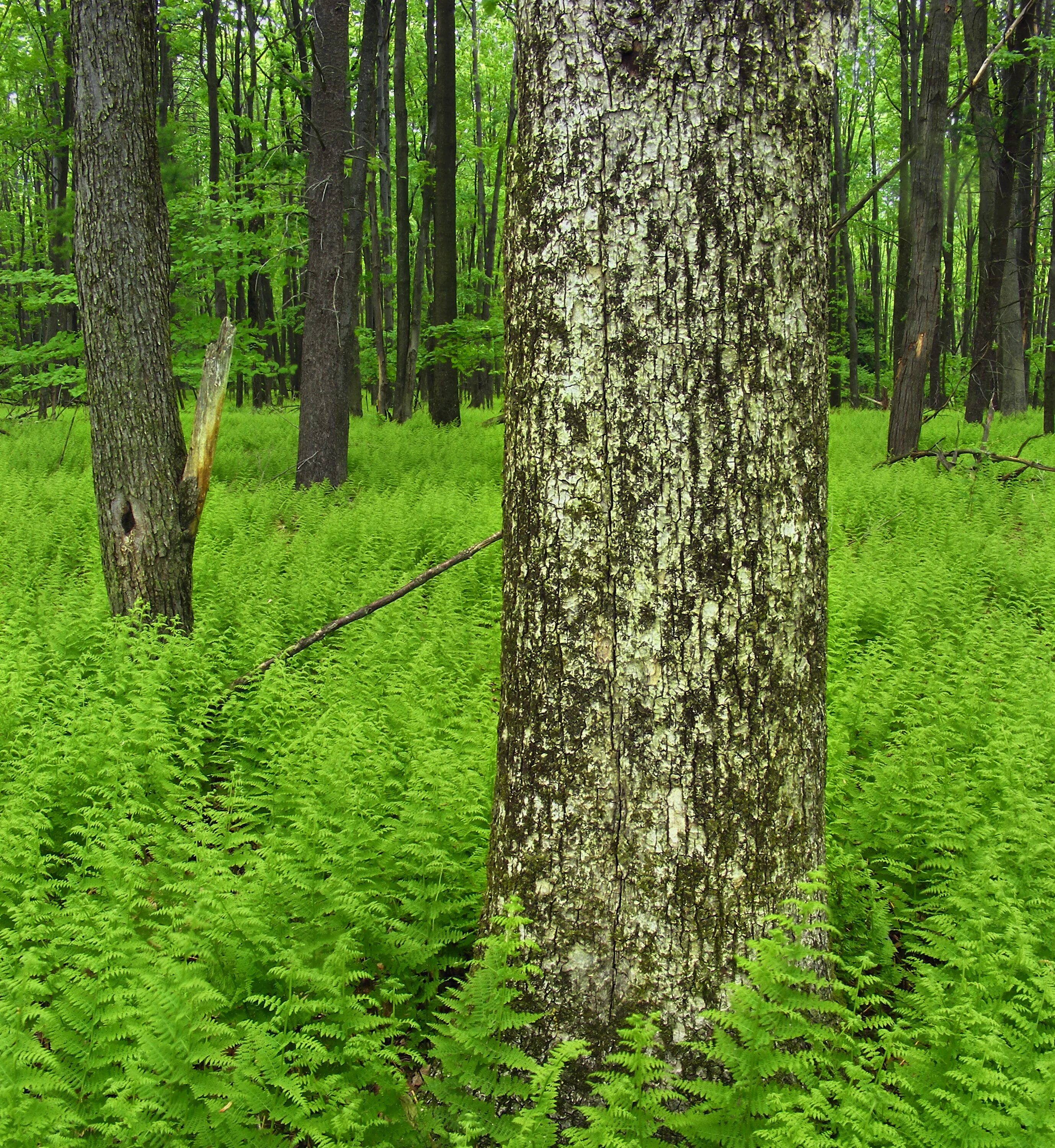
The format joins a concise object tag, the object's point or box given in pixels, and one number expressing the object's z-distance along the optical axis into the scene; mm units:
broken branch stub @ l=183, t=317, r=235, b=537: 5109
